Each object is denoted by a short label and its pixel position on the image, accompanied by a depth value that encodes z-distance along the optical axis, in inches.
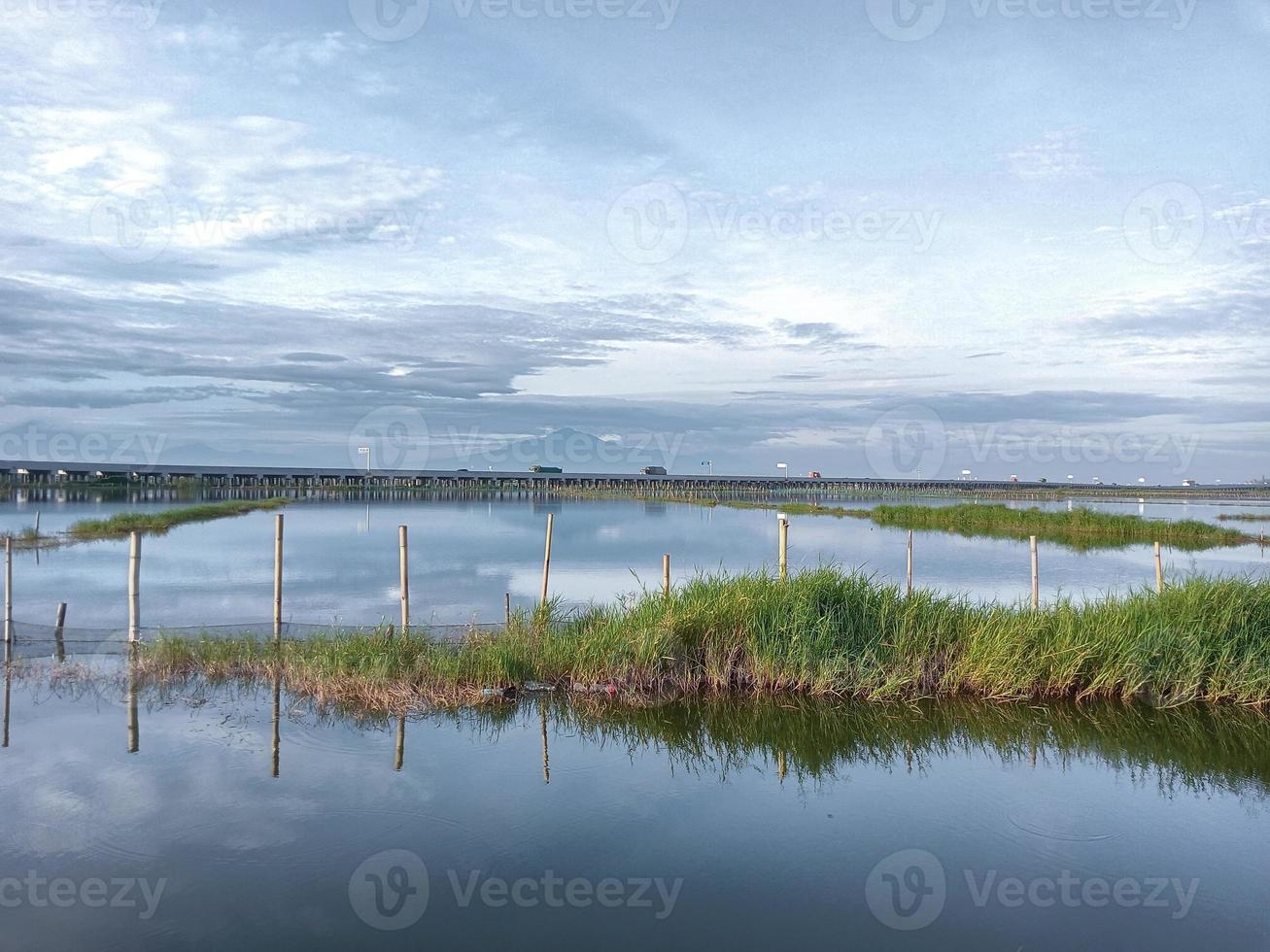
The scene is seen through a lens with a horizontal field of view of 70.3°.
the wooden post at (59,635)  483.4
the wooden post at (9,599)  483.5
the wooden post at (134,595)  483.5
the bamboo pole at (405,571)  489.4
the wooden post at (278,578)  507.8
